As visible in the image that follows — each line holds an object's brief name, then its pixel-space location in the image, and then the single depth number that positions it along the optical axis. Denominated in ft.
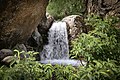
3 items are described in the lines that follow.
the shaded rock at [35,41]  34.01
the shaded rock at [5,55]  19.25
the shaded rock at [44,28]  37.58
